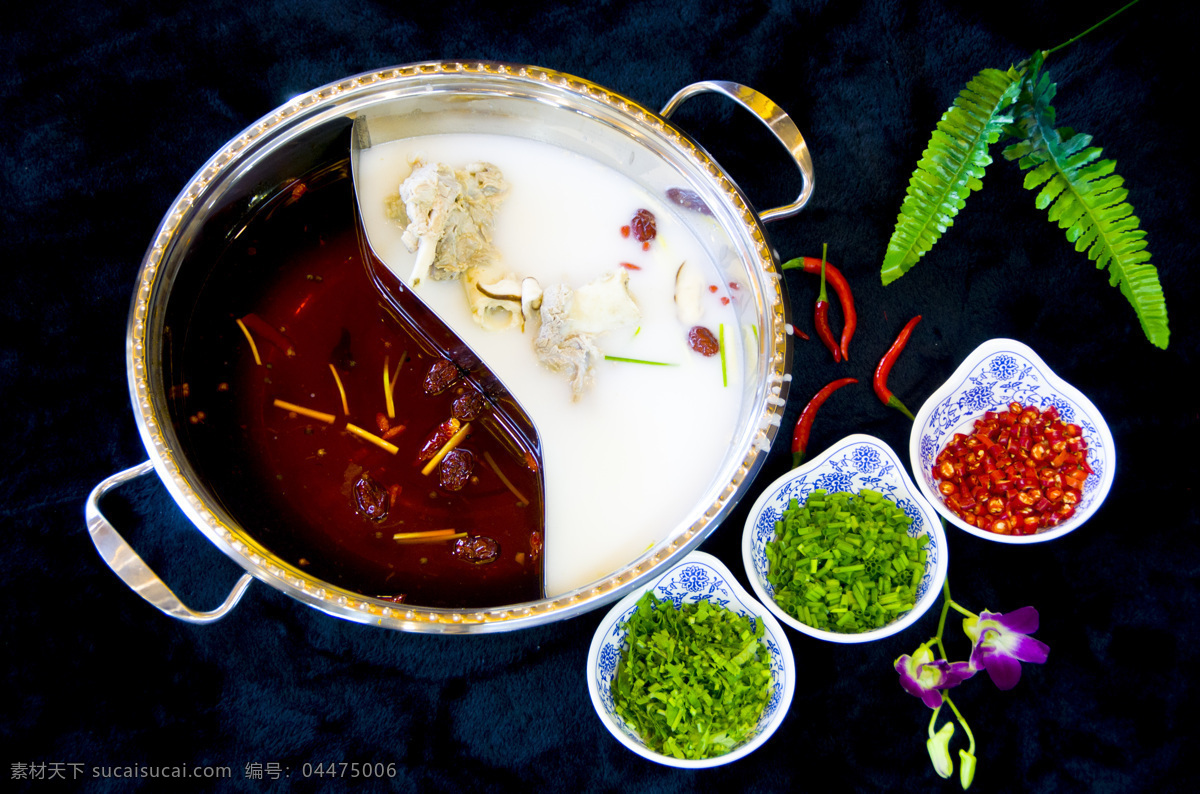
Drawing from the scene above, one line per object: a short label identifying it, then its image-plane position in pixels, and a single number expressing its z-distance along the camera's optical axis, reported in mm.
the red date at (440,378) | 694
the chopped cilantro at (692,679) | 700
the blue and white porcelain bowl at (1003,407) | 726
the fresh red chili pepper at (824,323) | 743
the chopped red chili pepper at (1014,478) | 727
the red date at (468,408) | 692
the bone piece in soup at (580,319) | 677
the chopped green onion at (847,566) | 709
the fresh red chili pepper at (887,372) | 747
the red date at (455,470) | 686
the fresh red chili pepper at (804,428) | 744
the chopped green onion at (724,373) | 697
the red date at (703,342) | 694
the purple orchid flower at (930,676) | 711
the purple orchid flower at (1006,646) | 709
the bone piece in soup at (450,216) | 669
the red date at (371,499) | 682
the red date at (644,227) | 698
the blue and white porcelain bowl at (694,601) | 708
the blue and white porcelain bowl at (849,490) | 717
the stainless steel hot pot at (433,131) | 653
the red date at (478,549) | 684
